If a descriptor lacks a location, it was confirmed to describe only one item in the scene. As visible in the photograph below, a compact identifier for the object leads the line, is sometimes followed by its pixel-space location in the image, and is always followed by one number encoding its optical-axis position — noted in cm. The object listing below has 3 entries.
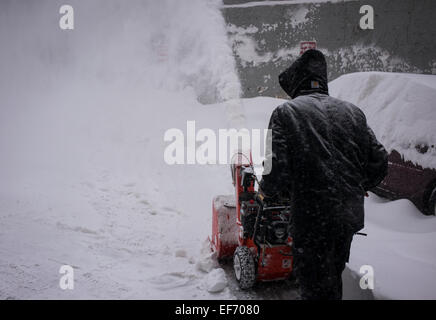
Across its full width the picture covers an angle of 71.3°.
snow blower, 290
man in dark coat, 185
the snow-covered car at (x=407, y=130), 408
